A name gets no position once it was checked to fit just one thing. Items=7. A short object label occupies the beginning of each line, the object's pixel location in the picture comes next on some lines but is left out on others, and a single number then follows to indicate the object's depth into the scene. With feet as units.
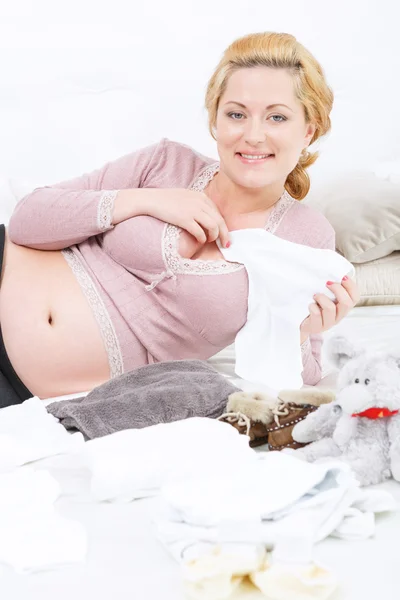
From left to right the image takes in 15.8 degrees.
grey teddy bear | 5.50
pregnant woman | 6.78
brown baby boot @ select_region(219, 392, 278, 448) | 5.87
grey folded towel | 6.05
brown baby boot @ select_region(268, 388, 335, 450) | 5.80
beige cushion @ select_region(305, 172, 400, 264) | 8.18
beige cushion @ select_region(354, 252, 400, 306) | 8.26
